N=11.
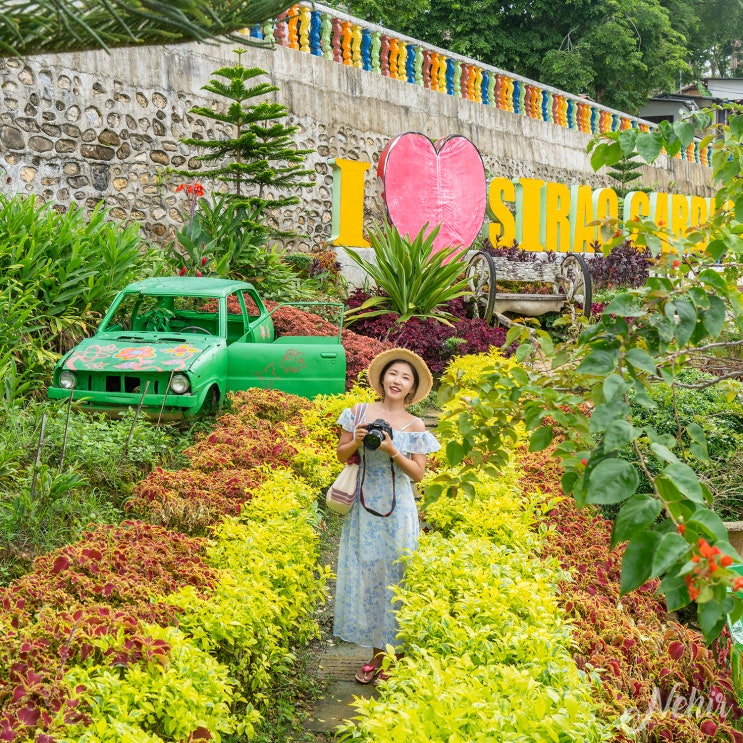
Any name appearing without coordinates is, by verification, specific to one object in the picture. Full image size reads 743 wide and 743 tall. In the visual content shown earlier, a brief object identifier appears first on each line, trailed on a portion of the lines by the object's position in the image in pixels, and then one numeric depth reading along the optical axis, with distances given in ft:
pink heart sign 41.32
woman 14.52
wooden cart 41.60
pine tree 33.47
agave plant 35.78
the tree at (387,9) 70.54
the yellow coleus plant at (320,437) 19.90
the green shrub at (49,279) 23.58
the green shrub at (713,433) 20.10
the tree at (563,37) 80.12
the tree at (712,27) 100.89
